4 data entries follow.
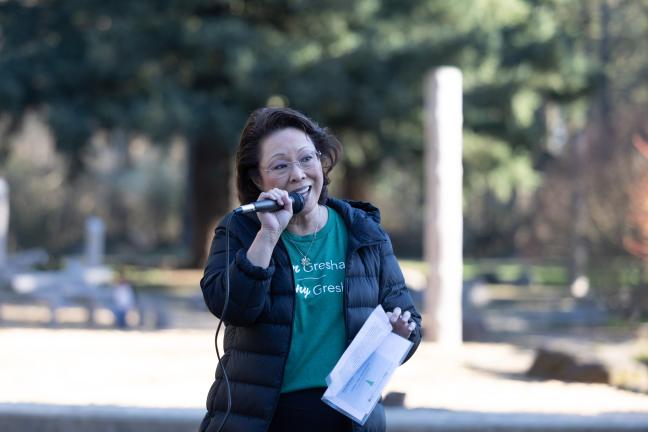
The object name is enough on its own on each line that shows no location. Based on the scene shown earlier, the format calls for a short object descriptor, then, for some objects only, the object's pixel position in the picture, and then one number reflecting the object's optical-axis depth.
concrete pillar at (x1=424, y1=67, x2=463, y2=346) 13.88
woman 3.34
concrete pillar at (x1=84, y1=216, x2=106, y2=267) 22.36
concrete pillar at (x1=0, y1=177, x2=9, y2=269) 22.72
